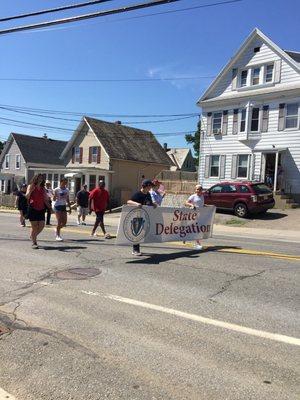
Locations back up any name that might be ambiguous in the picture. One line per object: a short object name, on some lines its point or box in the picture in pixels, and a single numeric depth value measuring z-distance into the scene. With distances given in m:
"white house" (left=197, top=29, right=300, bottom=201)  28.52
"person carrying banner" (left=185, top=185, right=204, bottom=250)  12.27
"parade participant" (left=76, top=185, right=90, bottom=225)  20.14
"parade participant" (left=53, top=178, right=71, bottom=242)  13.19
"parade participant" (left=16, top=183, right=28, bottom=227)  18.33
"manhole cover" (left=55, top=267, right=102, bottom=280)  8.20
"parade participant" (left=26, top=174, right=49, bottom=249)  11.50
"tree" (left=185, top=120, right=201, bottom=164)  74.79
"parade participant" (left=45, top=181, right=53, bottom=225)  18.23
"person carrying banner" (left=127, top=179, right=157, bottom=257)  10.46
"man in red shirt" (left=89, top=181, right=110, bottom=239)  14.49
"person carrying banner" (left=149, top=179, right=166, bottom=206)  14.98
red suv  23.50
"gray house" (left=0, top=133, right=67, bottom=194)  55.71
